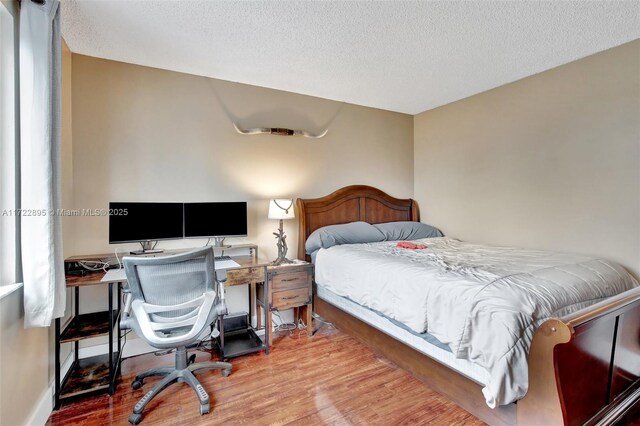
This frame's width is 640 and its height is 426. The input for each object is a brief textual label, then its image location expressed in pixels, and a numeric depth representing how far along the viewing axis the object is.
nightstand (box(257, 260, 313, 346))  2.84
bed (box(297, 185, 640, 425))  1.46
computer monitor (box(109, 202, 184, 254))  2.45
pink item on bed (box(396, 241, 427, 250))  3.15
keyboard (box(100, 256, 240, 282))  2.14
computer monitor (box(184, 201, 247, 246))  2.75
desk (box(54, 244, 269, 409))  2.06
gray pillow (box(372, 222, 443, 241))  3.74
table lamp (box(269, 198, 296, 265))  3.11
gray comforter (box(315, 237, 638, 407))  1.54
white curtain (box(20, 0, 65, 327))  1.62
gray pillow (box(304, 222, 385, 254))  3.28
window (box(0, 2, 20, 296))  1.57
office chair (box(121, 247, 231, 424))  1.89
